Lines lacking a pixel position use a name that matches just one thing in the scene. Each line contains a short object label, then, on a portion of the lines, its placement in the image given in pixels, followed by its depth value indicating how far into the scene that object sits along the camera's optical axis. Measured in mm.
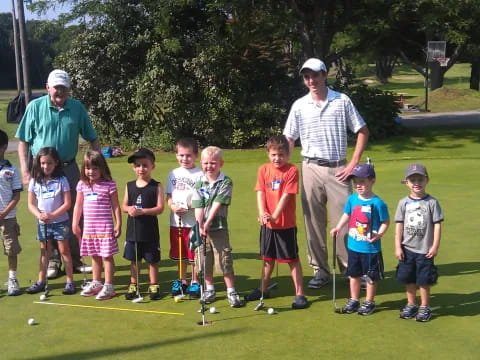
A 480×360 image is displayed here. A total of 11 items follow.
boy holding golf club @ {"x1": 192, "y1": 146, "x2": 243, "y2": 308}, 5246
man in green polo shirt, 5930
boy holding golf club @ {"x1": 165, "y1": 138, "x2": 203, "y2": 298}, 5492
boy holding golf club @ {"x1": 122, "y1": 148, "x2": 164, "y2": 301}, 5496
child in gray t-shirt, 4770
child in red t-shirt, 5199
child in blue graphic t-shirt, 4988
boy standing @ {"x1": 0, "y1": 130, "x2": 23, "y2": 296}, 5750
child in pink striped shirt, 5559
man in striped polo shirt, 5488
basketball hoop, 28462
